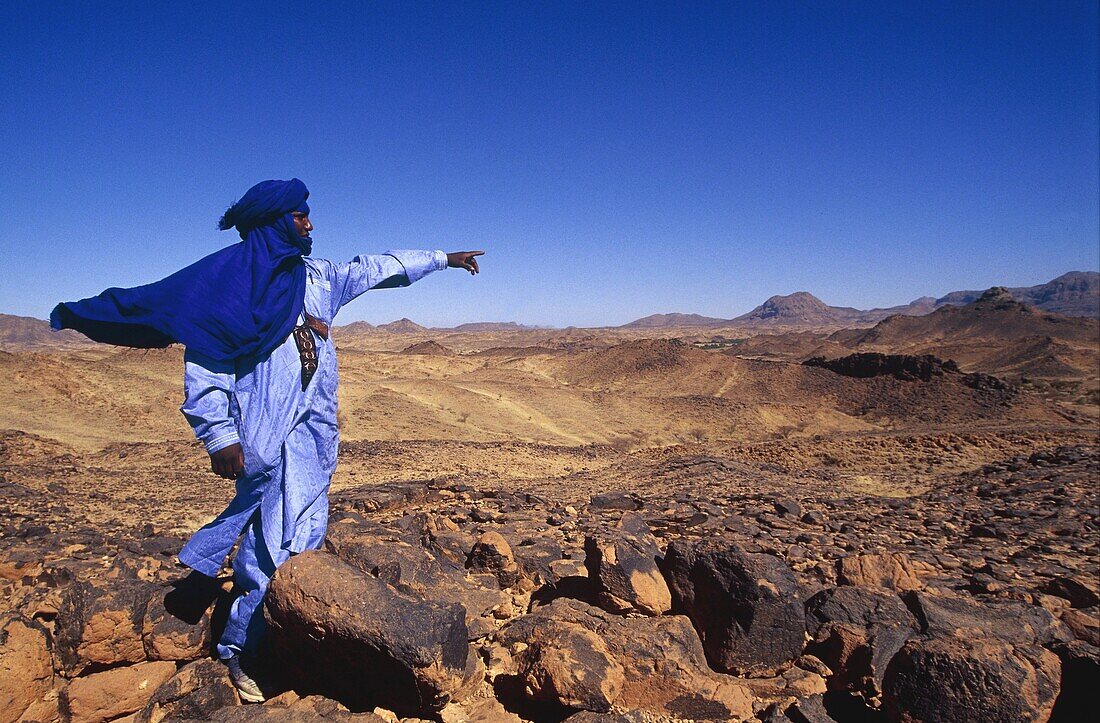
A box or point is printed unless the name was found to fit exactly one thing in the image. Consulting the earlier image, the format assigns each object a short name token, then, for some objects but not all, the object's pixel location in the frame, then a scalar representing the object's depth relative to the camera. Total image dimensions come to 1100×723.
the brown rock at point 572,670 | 2.11
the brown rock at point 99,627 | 2.47
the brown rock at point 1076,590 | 3.81
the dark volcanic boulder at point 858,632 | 2.38
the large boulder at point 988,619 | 2.76
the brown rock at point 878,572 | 3.66
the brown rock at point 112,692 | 2.35
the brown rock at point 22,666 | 2.24
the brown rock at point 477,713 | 2.19
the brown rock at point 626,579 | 2.77
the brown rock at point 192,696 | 2.29
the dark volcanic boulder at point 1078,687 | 2.05
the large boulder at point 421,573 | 3.07
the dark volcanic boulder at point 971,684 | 1.94
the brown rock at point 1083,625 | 3.01
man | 2.32
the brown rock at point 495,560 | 3.57
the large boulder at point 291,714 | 2.07
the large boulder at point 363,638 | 2.08
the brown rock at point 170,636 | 2.59
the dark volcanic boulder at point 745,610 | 2.54
